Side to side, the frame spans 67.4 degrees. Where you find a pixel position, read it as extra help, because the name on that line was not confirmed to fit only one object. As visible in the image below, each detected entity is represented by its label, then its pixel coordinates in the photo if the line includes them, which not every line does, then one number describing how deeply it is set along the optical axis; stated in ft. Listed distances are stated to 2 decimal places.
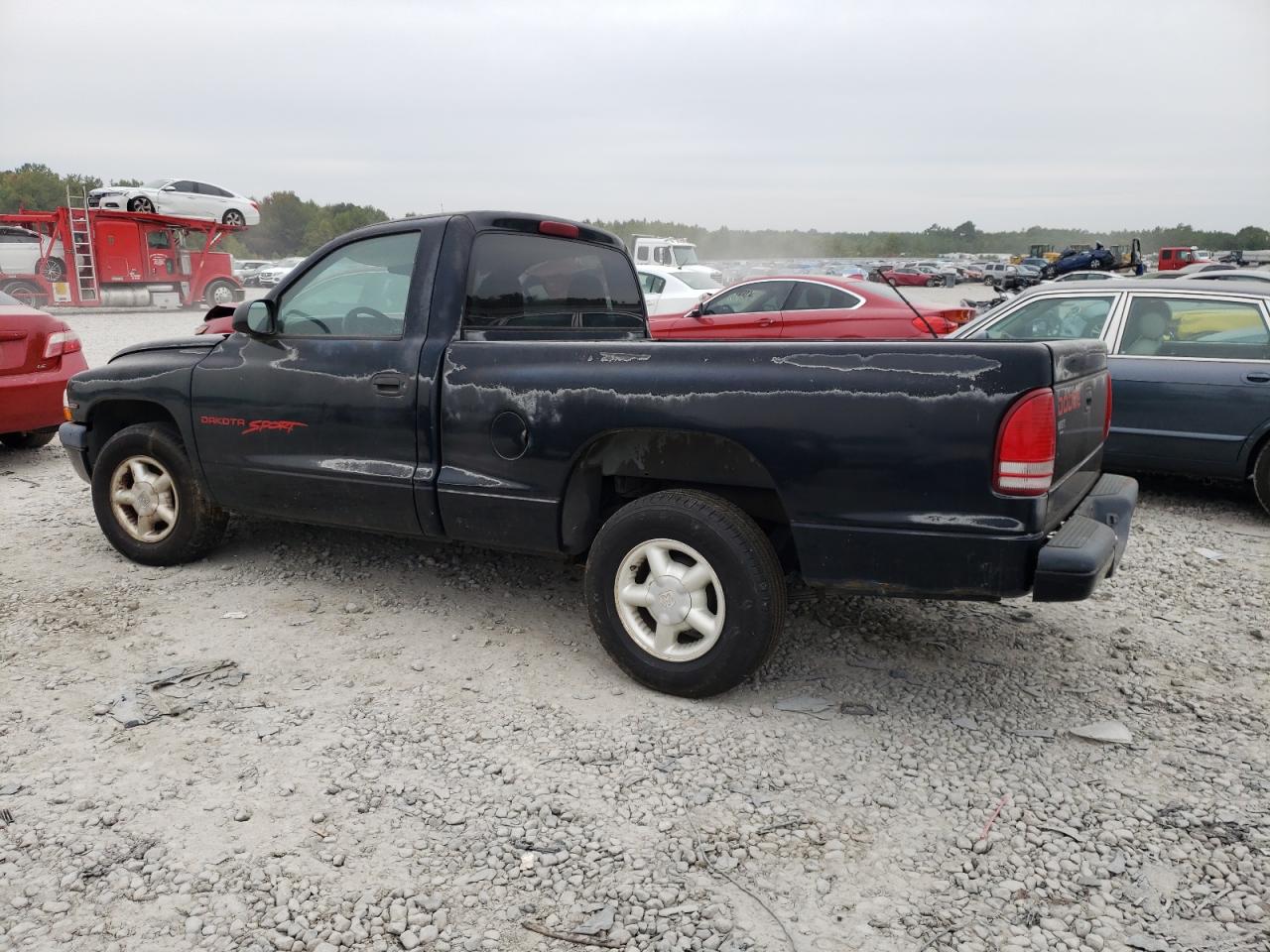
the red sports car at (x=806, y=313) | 32.65
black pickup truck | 9.99
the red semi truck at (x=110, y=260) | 73.82
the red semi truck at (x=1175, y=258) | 138.92
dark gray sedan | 20.11
